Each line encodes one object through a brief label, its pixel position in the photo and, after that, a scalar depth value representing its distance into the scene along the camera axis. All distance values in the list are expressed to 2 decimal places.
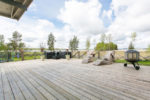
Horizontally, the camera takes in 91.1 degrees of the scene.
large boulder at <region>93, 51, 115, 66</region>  4.56
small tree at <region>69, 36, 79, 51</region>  33.40
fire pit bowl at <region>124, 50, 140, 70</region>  3.38
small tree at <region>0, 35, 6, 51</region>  11.18
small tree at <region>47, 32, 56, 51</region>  28.87
